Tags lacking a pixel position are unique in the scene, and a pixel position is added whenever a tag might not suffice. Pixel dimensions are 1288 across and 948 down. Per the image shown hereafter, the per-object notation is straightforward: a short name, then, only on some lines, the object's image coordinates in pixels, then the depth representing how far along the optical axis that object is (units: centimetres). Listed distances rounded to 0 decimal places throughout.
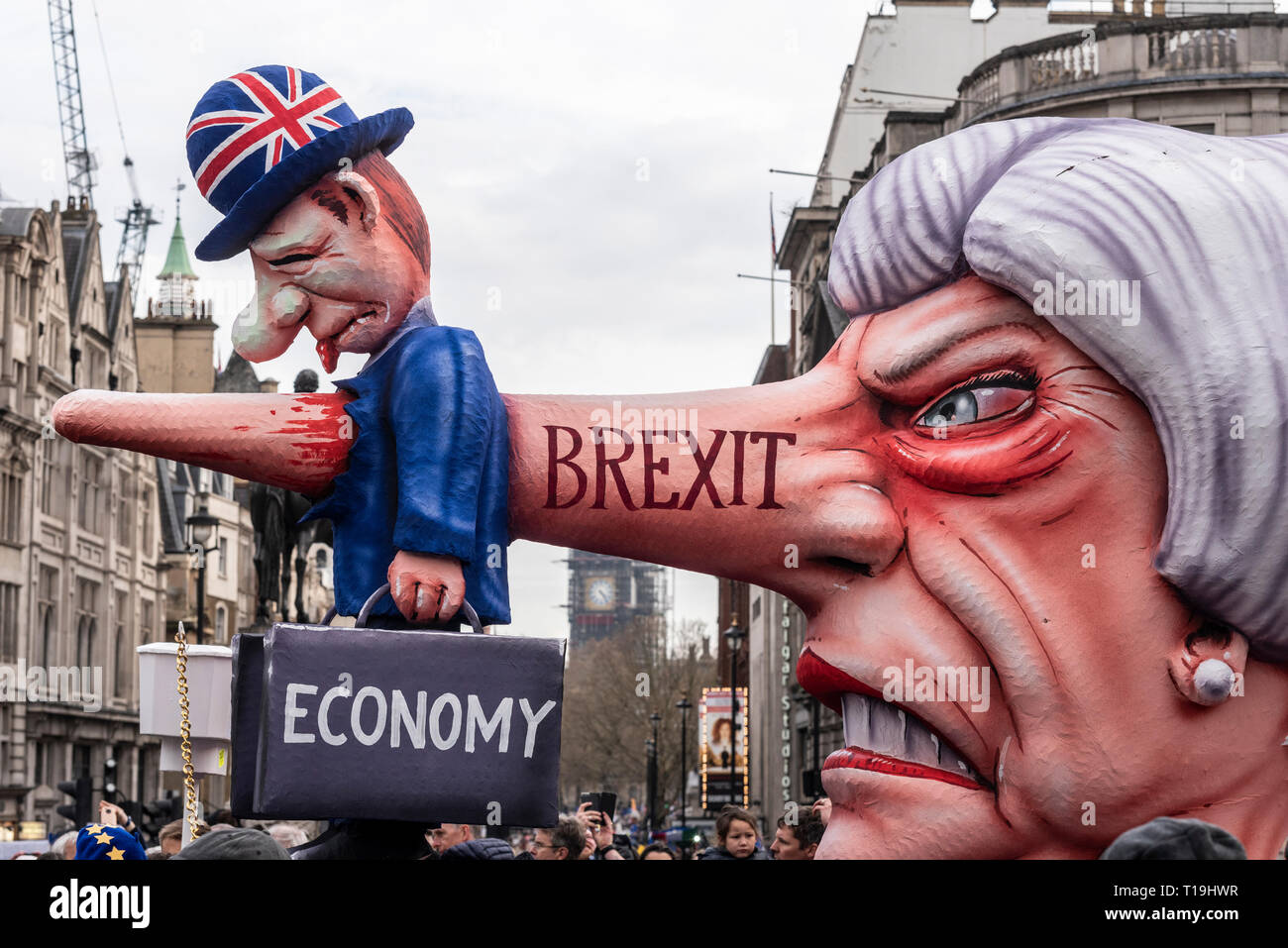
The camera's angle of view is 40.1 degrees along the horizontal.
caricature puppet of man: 530
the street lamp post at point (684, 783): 3038
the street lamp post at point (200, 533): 2044
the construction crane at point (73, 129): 5150
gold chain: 637
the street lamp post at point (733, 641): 2831
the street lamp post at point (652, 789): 4491
